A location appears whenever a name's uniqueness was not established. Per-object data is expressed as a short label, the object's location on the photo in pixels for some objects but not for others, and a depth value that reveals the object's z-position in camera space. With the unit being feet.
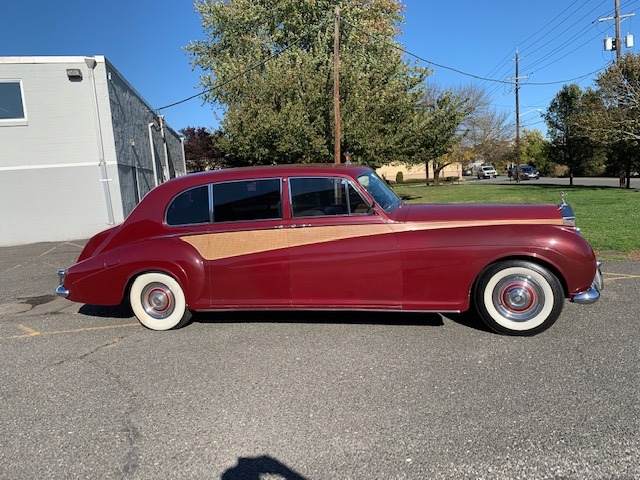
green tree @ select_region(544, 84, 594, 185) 88.99
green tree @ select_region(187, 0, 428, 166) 55.57
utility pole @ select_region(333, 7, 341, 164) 50.83
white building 41.19
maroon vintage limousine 13.60
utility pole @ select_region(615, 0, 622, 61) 79.88
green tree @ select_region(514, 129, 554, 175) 188.99
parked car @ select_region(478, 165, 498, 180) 183.73
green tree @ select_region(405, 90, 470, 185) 62.54
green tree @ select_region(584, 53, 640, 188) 65.92
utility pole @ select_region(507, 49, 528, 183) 129.79
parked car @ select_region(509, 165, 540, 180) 155.55
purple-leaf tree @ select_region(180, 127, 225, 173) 126.82
